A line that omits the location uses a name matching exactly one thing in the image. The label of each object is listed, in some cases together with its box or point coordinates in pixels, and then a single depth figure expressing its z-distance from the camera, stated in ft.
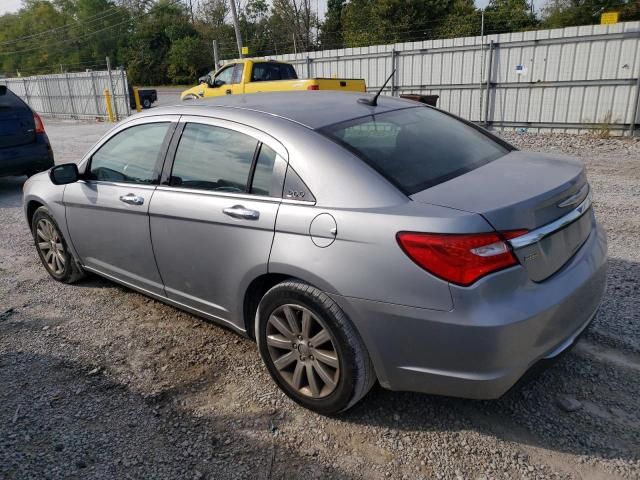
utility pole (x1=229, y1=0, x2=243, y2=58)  85.09
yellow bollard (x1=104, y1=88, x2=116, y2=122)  66.44
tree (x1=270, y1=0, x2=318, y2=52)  168.93
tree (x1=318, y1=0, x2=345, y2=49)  161.49
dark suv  26.61
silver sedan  7.22
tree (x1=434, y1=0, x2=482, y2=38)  115.14
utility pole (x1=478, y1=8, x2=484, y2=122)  44.50
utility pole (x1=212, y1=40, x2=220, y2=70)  63.18
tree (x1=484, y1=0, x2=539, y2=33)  116.26
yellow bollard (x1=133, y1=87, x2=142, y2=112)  66.18
